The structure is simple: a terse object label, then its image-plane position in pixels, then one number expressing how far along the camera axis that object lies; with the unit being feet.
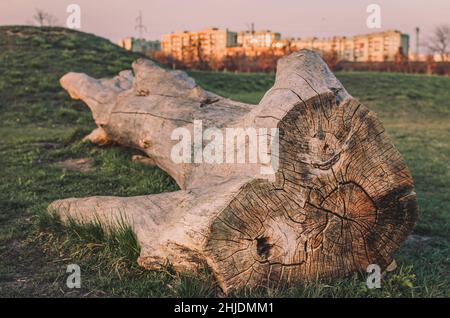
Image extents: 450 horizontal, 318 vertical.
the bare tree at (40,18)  135.23
